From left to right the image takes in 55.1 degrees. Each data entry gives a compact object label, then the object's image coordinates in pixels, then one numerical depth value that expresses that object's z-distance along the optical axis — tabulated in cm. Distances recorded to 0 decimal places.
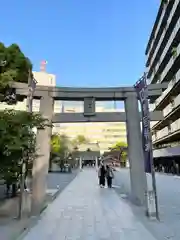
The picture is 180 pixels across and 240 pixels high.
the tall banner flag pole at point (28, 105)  552
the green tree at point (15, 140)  500
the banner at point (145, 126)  568
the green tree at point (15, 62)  857
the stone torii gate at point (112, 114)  678
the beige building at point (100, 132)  5539
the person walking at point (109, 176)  1188
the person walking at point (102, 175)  1192
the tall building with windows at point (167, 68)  1960
